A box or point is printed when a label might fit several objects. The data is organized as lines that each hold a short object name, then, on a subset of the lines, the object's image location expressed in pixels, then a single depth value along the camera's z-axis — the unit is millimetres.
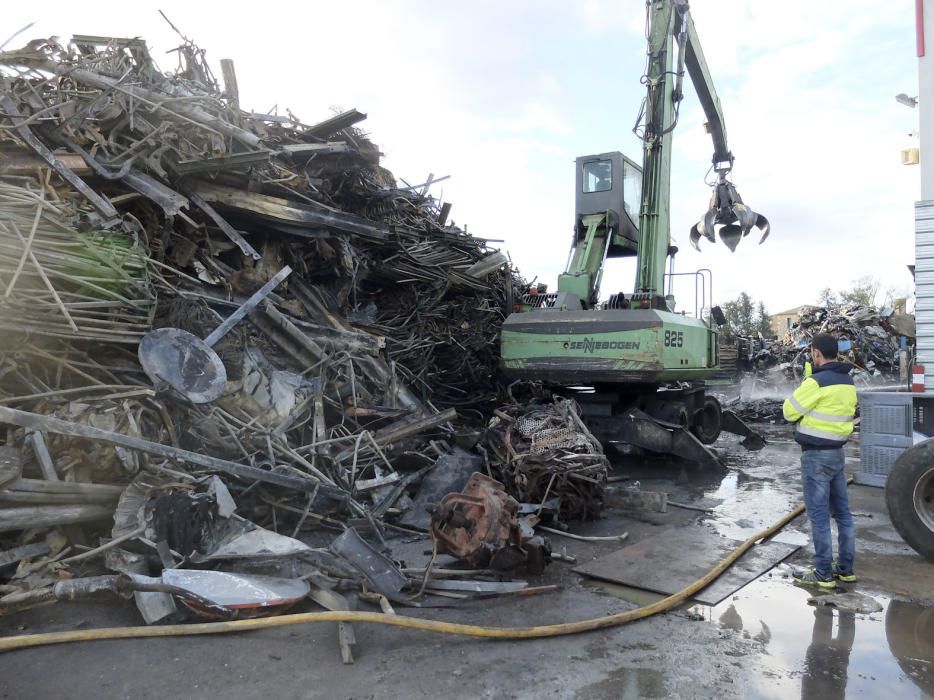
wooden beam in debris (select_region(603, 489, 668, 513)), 6241
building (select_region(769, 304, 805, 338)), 48244
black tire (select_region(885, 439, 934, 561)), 4621
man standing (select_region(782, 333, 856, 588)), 4336
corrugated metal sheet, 4938
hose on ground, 3141
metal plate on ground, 4348
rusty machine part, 4340
